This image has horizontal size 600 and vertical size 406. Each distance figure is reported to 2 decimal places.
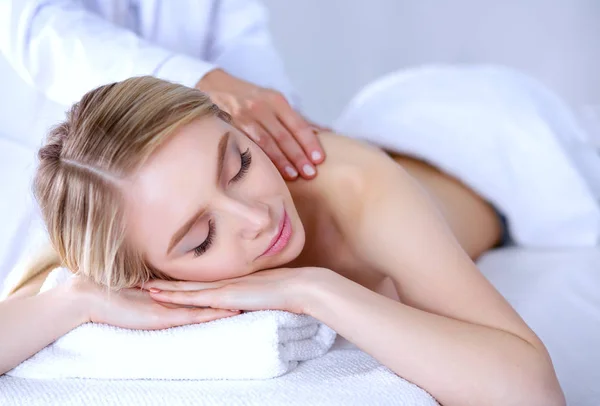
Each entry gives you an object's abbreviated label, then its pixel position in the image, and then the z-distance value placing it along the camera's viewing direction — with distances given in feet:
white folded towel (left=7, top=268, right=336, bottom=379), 3.94
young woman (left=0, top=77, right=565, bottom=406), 3.98
